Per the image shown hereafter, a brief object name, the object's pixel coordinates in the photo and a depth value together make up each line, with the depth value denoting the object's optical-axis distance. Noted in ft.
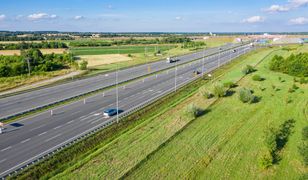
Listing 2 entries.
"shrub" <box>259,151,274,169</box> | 69.36
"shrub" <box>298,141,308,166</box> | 69.37
